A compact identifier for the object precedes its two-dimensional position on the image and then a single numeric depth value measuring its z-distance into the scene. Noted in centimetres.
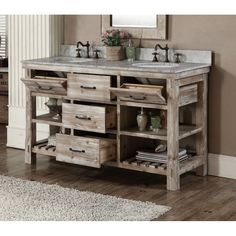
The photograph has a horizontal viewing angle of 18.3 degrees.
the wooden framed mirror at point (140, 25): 526
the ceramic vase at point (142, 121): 490
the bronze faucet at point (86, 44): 574
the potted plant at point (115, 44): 543
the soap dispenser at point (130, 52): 539
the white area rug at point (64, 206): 388
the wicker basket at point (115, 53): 542
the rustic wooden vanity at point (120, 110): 461
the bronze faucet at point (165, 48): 519
